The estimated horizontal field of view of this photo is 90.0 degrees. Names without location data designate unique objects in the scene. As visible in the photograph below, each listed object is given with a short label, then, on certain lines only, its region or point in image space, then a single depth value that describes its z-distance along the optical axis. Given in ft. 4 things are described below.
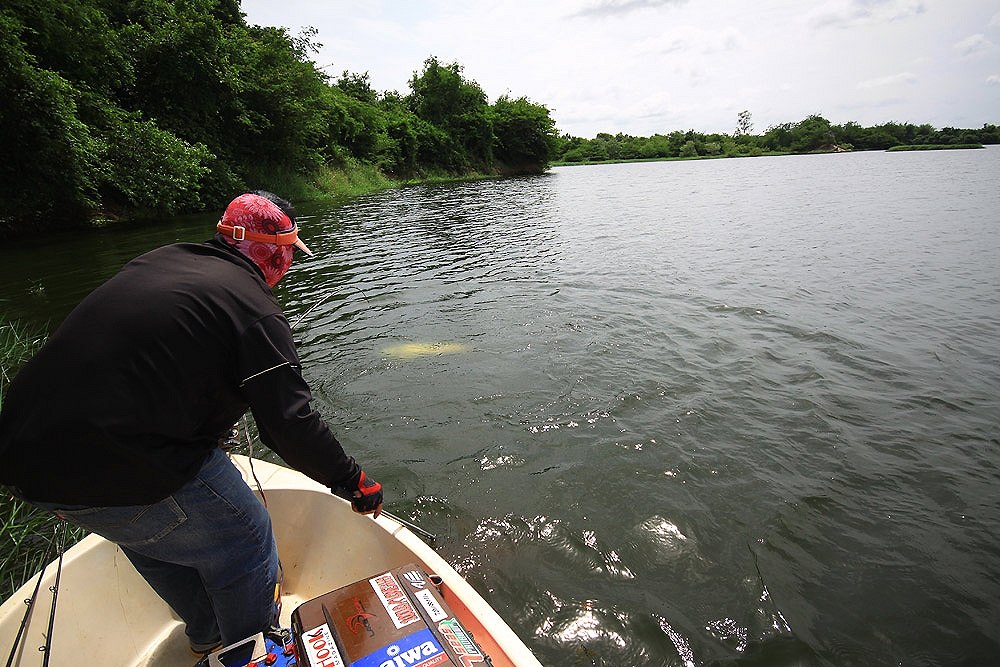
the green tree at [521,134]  188.24
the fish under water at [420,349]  25.94
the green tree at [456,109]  172.96
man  5.71
